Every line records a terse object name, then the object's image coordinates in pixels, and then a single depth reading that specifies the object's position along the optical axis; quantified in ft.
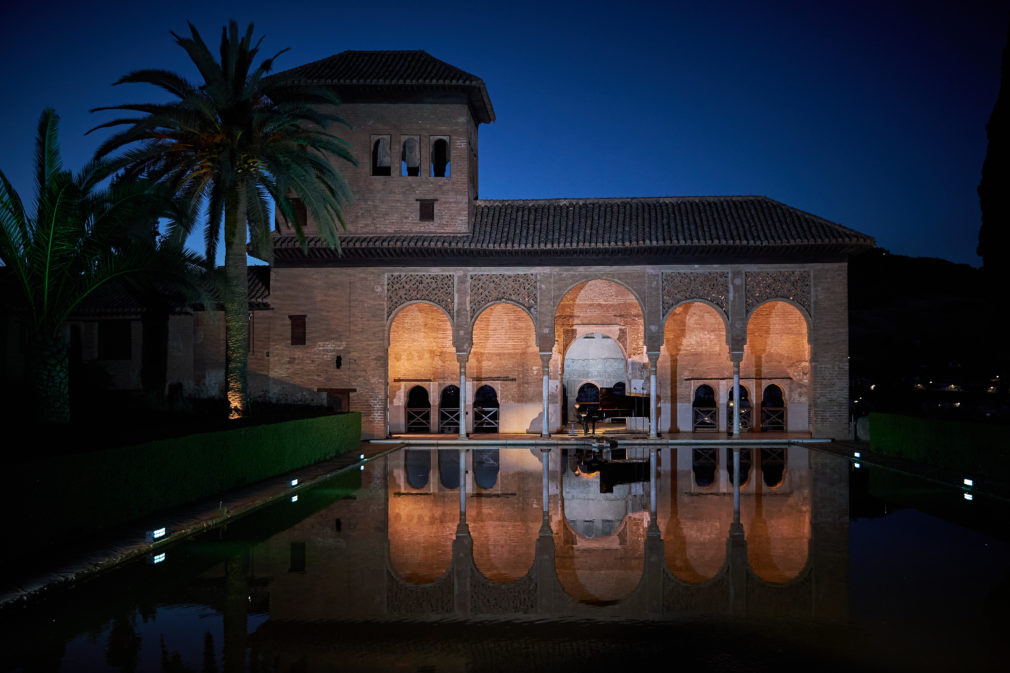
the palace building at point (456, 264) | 64.28
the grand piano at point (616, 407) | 71.97
